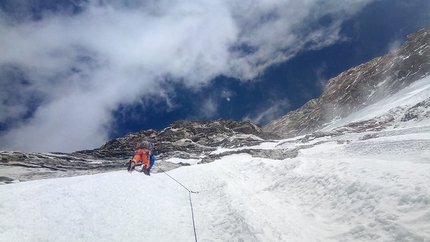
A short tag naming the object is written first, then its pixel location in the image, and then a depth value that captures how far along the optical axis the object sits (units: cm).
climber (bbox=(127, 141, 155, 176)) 1989
